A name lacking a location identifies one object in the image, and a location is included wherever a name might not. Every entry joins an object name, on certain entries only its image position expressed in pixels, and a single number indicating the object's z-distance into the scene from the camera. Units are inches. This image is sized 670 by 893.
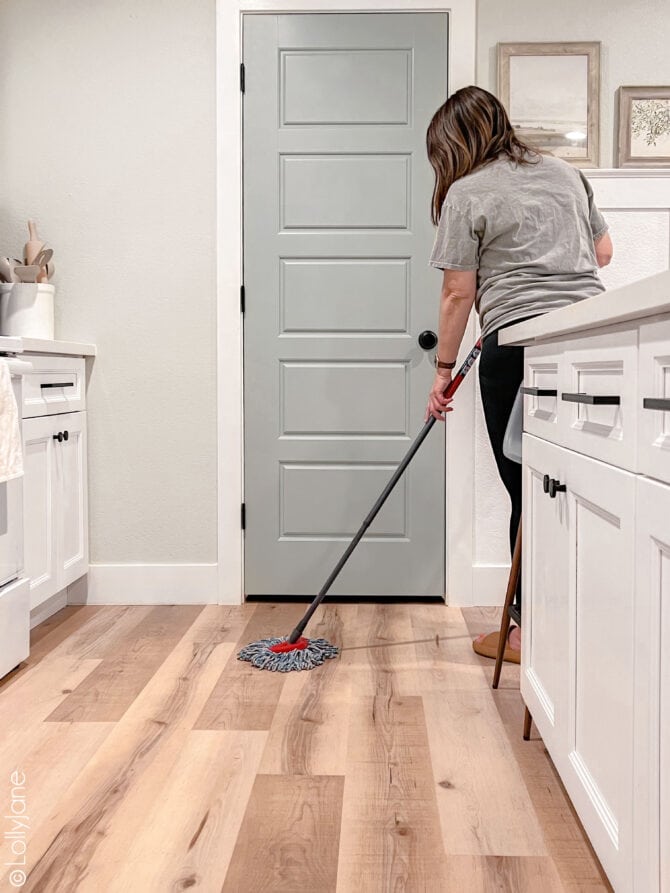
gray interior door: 128.9
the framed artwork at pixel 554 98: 126.3
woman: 96.1
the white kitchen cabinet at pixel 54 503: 110.8
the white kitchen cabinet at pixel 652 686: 42.6
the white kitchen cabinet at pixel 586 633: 49.2
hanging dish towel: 90.4
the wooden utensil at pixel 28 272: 124.7
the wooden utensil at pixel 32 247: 126.6
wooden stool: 89.4
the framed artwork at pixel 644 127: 125.9
